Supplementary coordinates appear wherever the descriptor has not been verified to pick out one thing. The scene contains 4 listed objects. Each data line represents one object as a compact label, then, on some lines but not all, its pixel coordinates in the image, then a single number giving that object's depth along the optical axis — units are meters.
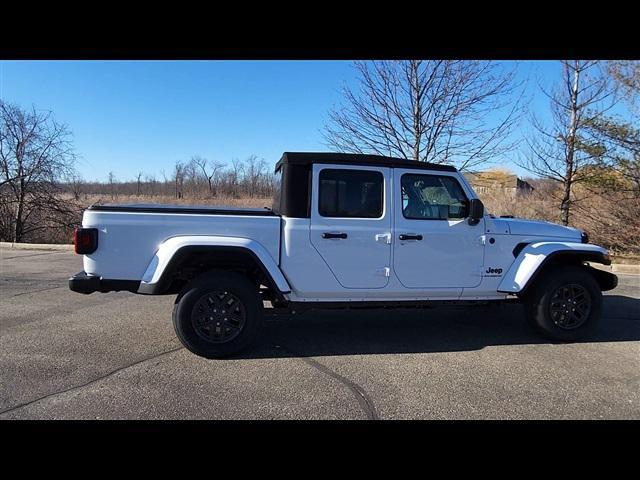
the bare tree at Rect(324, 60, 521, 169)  11.30
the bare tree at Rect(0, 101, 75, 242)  15.69
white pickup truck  3.94
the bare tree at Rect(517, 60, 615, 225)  11.54
